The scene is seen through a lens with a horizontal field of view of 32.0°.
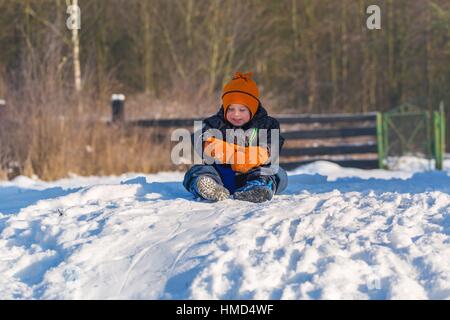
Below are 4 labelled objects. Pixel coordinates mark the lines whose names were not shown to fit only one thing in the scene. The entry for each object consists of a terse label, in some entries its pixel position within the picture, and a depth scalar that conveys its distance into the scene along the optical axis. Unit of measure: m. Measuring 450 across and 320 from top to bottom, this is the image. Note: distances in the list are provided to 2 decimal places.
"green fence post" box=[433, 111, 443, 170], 14.09
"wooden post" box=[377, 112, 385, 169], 13.73
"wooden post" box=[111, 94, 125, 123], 13.16
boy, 5.31
